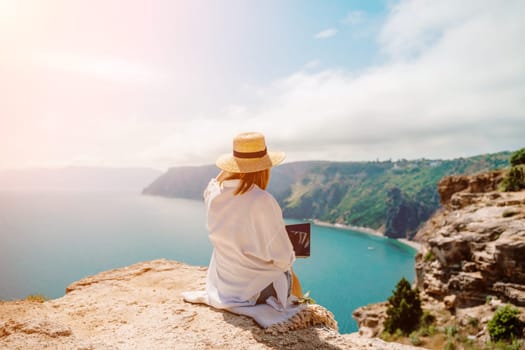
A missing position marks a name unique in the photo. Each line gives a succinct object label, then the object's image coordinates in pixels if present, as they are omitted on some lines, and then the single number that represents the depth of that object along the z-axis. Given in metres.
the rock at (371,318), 21.41
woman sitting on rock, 3.28
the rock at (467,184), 24.28
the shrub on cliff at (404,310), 17.56
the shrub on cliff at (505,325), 11.45
